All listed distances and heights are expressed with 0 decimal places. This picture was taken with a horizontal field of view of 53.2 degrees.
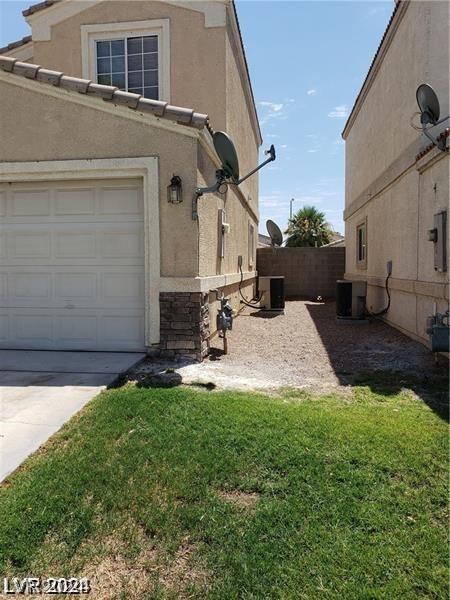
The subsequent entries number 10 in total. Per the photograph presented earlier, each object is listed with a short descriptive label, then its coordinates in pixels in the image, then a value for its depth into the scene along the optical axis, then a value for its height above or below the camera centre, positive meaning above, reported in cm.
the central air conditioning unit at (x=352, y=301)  1140 -73
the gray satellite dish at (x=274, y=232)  1966 +177
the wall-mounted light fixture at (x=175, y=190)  658 +121
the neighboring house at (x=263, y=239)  4031 +308
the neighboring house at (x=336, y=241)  2964 +224
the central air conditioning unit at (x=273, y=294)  1321 -63
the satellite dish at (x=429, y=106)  712 +263
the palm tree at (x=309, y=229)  2927 +283
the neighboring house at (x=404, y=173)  769 +211
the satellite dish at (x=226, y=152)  713 +193
